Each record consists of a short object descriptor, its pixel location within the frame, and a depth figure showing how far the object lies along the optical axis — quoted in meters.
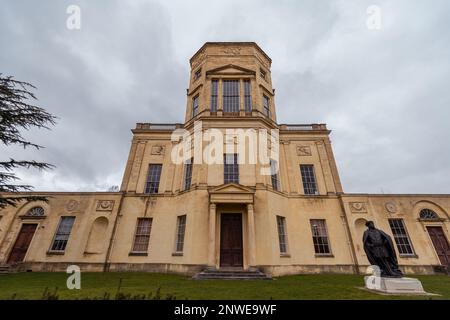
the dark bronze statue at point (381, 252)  7.85
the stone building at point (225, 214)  13.62
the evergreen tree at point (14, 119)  11.12
